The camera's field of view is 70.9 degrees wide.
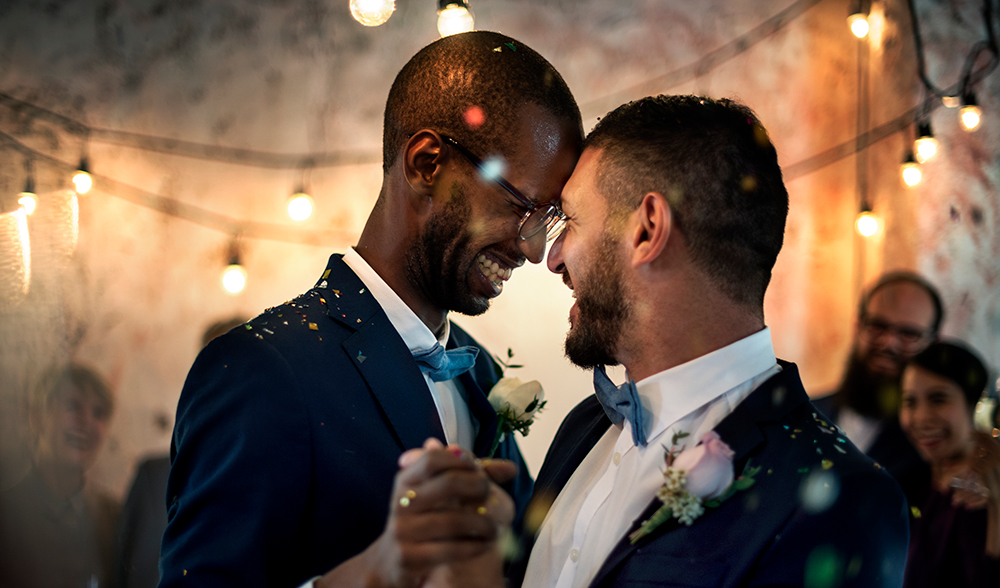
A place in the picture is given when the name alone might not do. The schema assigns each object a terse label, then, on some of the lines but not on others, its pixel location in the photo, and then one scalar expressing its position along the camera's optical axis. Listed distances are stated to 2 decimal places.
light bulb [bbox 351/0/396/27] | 2.38
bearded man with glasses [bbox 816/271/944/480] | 3.41
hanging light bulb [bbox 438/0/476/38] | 2.47
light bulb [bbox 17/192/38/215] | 3.18
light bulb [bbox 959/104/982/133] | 3.63
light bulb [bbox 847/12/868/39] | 4.11
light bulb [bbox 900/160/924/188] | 3.81
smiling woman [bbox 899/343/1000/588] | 2.88
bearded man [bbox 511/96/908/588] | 1.22
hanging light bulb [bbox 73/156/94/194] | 3.41
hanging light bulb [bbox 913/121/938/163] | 3.67
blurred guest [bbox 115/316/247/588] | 3.40
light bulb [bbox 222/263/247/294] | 3.69
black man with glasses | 1.26
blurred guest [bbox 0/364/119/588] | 3.21
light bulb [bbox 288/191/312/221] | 3.79
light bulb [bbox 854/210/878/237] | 4.01
